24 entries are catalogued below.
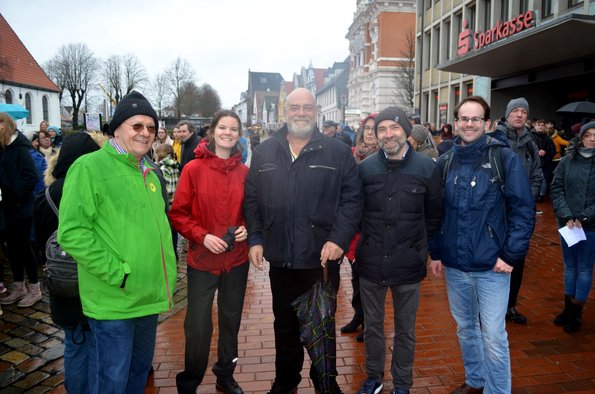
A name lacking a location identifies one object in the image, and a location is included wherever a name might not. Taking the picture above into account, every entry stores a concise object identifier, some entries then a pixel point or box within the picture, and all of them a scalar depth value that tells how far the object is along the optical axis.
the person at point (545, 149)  11.12
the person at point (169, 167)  6.22
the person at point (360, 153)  4.70
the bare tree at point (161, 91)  69.19
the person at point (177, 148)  8.75
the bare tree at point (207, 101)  70.19
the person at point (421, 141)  5.32
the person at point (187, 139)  6.75
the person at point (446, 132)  9.90
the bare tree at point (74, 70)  68.75
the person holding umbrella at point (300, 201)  3.23
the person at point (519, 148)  4.75
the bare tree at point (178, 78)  67.69
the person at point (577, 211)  4.50
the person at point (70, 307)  2.87
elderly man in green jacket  2.44
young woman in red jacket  3.35
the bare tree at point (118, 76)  73.44
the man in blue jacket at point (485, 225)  3.10
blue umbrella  10.07
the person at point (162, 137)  9.17
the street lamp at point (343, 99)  54.80
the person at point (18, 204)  5.09
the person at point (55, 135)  11.79
